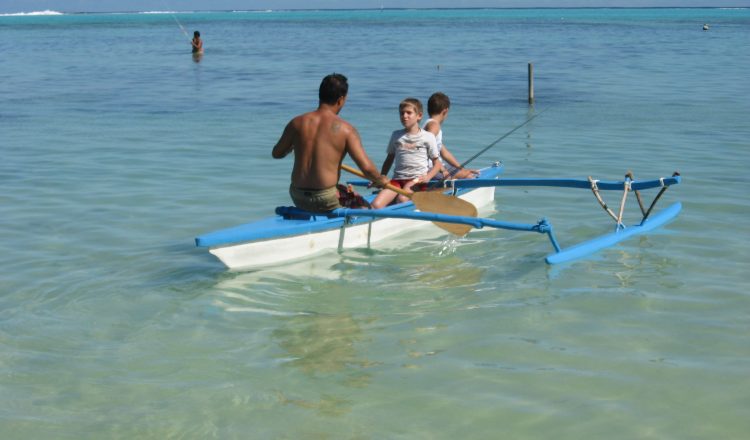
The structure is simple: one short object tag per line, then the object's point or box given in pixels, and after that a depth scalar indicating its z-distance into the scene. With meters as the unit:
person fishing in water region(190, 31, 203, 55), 34.78
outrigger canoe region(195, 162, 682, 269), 7.09
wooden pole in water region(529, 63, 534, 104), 20.14
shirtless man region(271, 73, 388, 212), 6.96
